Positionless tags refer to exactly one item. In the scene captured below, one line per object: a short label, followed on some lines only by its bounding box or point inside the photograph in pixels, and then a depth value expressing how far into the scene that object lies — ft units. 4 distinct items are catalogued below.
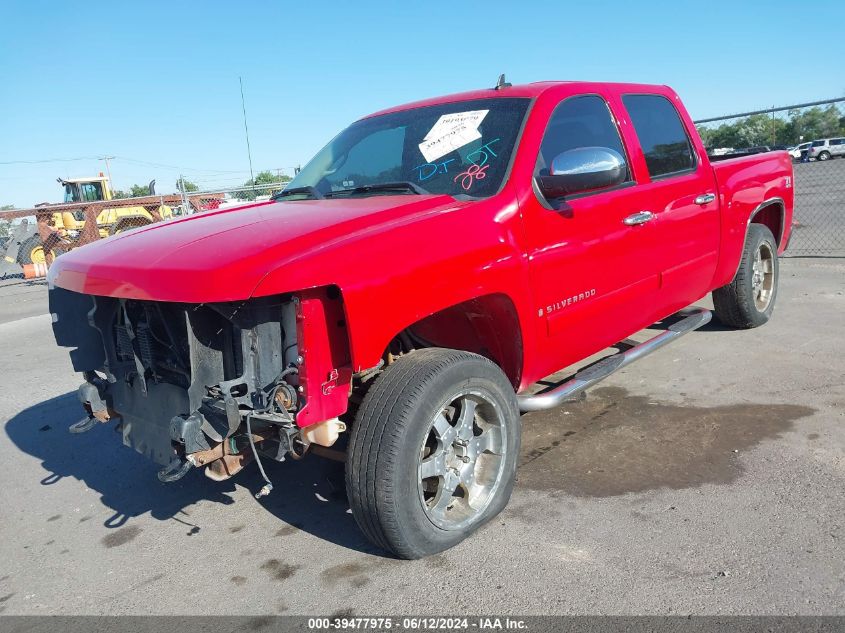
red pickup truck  8.63
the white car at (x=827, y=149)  136.46
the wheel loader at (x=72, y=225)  58.44
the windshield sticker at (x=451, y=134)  12.00
